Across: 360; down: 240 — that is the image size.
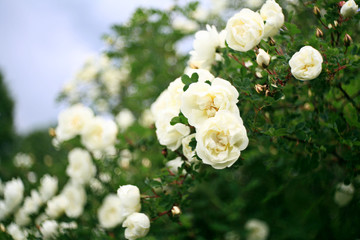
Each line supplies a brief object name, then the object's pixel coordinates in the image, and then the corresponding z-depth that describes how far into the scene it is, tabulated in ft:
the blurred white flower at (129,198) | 3.12
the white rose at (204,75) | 3.03
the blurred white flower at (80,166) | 6.06
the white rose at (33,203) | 6.55
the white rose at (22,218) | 6.41
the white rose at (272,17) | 3.01
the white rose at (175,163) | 3.78
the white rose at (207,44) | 3.57
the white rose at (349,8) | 2.77
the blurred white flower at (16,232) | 5.75
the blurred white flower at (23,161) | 11.04
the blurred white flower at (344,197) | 5.12
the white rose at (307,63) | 2.60
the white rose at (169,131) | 3.02
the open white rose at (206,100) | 2.60
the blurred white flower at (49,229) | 5.36
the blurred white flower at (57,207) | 6.22
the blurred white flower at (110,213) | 5.80
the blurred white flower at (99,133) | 5.39
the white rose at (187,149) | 3.01
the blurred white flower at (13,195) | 6.18
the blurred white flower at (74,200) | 6.24
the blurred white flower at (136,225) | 3.05
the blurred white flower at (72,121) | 5.59
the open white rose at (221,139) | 2.48
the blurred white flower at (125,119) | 8.53
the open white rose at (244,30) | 2.84
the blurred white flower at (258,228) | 7.51
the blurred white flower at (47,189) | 6.70
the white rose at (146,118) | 8.04
